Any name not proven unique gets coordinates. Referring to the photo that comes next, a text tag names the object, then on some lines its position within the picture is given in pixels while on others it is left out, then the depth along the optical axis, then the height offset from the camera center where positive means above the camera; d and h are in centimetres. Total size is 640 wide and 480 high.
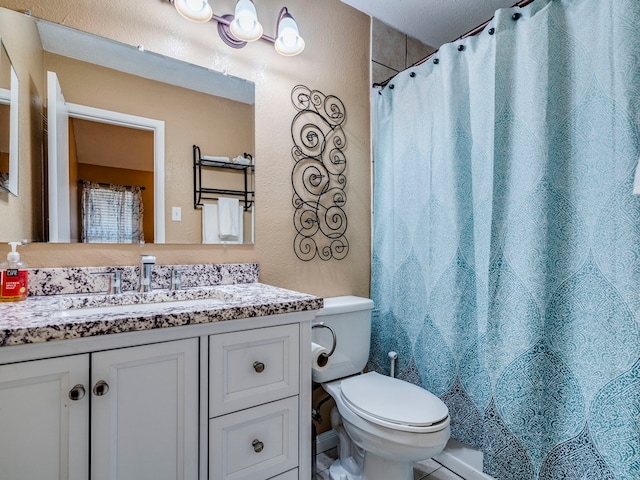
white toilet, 114 -65
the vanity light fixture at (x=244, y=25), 130 +88
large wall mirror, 119 +38
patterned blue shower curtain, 100 -2
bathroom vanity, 75 -40
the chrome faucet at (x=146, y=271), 123 -14
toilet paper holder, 127 -39
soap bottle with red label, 98 -14
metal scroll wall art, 170 +30
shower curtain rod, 126 +87
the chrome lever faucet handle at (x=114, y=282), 120 -18
